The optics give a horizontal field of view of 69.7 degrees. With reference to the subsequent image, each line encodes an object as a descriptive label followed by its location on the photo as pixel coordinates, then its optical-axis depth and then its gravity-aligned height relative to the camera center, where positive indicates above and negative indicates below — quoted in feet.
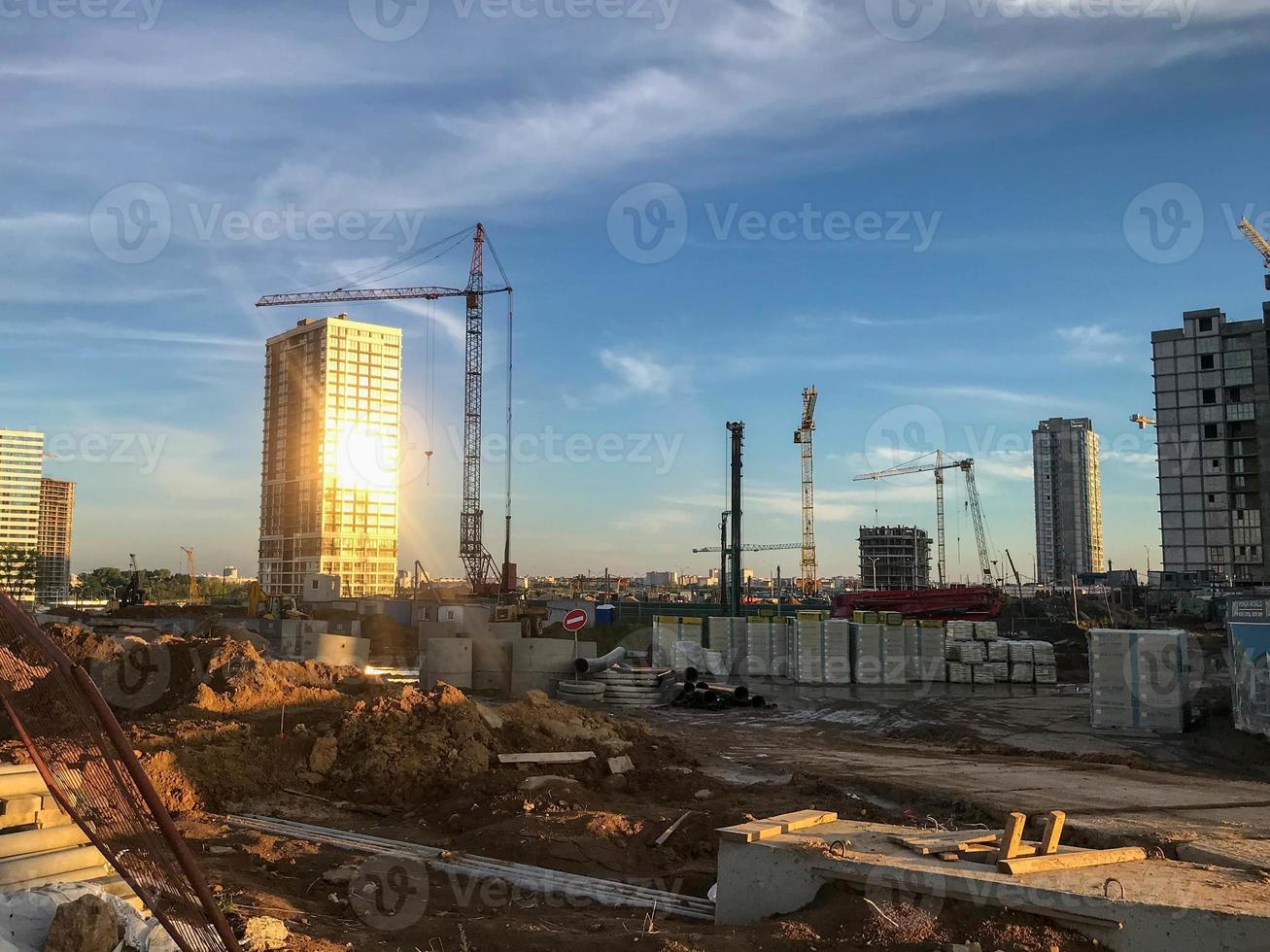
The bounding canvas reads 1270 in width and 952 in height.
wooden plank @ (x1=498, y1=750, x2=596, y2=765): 44.01 -10.16
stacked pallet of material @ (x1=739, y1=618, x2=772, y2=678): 96.68 -10.77
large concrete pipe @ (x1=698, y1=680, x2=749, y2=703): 77.36 -12.05
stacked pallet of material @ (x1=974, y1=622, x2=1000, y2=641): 95.25 -8.59
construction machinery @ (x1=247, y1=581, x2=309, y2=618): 138.21 -9.09
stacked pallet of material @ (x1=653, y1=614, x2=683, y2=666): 97.30 -9.32
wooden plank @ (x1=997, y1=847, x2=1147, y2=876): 21.56 -7.64
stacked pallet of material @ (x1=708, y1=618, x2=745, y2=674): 98.68 -9.81
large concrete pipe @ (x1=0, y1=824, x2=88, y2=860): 19.71 -6.50
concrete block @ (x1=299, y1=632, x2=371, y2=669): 84.07 -9.31
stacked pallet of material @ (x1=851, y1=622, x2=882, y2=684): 90.38 -10.40
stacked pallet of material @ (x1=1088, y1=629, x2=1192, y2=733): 60.18 -8.74
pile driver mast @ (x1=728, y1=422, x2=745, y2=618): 128.57 +6.45
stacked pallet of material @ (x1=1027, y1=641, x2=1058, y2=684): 91.30 -11.73
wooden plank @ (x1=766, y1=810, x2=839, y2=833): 26.45 -8.04
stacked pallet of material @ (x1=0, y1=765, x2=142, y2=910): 19.19 -6.54
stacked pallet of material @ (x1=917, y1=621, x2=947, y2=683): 91.45 -10.50
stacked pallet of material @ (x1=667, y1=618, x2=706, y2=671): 96.53 -9.70
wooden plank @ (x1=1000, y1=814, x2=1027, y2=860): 22.44 -7.11
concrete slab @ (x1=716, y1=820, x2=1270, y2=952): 19.25 -7.89
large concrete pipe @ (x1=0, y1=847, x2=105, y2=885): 18.90 -6.76
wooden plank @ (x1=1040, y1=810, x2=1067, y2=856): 22.97 -7.17
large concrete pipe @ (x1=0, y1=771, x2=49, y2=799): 21.31 -5.55
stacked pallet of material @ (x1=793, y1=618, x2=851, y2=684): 90.63 -10.22
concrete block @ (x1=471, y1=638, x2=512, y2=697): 80.43 -10.22
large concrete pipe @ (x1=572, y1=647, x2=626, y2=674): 80.38 -10.32
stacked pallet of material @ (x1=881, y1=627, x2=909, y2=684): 90.02 -10.63
